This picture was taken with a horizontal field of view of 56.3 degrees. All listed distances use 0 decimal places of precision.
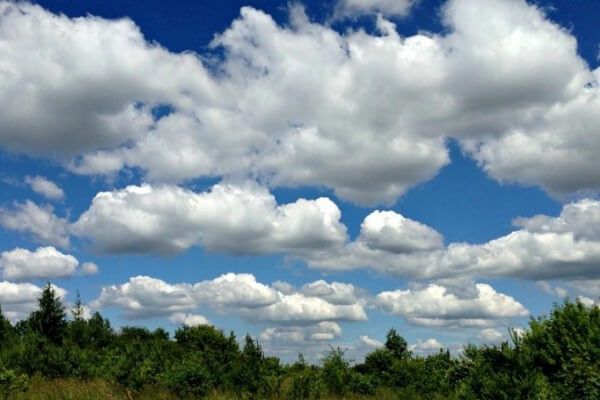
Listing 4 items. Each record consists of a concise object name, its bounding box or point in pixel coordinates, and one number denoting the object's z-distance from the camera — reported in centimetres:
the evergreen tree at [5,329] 4571
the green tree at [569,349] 1019
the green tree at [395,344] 3850
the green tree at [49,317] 5250
